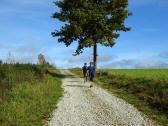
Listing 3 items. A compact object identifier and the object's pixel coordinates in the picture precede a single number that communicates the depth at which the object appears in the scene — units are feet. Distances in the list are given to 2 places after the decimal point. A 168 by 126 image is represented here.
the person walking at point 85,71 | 56.34
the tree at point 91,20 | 76.69
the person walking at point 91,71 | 55.29
